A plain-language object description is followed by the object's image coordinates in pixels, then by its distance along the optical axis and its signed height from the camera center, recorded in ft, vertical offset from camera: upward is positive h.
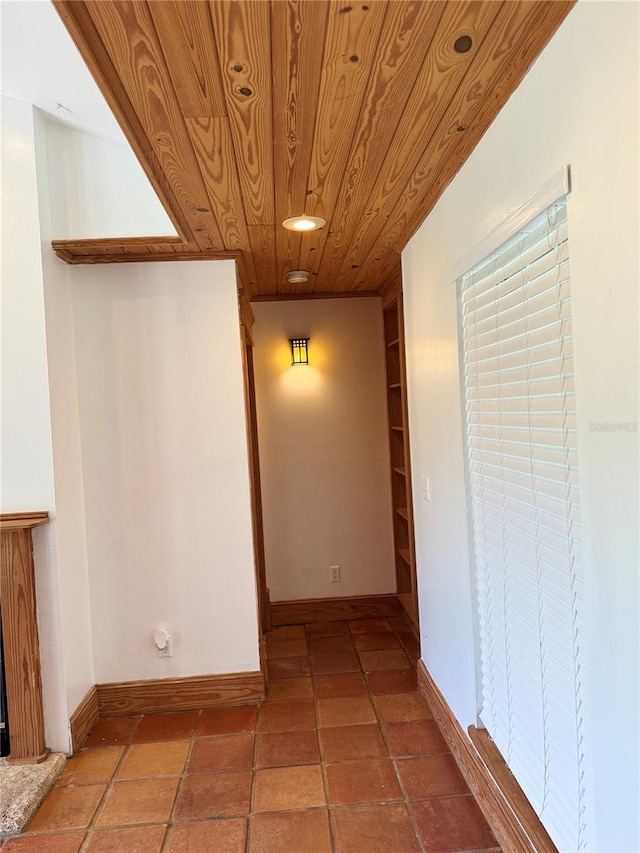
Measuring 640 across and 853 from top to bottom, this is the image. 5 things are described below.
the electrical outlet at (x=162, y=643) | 8.59 -3.83
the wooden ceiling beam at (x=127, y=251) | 7.78 +2.63
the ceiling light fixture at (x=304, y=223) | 7.32 +2.70
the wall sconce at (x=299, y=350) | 12.21 +1.38
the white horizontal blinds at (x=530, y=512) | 4.06 -1.09
